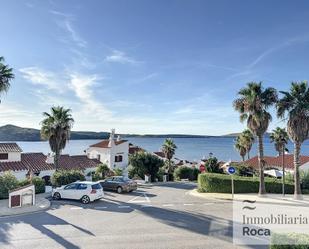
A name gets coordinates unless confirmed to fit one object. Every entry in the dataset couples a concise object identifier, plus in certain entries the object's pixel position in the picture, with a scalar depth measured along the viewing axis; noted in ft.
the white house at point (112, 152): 140.96
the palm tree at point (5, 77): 66.92
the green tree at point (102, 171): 103.14
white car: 58.56
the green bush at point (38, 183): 68.01
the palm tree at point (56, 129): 84.15
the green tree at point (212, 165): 113.77
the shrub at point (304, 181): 73.93
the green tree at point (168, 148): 145.26
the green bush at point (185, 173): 132.05
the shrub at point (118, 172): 113.88
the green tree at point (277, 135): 131.93
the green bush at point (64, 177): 75.87
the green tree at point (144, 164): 116.66
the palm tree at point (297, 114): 63.80
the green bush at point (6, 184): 61.38
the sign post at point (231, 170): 60.20
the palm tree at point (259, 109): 66.81
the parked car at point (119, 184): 73.38
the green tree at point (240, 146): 151.93
